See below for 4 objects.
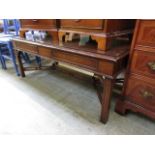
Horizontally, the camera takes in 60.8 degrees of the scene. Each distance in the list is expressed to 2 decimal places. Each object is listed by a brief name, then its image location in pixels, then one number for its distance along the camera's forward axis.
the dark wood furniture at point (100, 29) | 1.00
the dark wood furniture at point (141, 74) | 0.93
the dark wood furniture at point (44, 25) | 1.34
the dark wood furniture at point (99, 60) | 0.95
